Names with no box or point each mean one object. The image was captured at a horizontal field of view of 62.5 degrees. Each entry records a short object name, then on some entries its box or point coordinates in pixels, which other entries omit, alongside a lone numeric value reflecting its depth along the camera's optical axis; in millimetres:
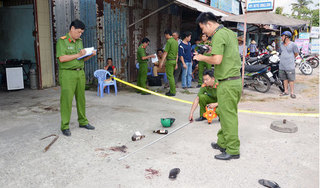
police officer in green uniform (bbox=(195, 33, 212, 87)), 9207
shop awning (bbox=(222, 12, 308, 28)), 9109
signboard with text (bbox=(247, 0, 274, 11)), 7328
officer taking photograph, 3439
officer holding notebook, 4340
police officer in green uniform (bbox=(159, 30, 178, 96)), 7617
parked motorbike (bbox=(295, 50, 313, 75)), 13516
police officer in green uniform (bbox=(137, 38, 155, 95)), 7845
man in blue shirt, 8641
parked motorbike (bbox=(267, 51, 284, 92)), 8656
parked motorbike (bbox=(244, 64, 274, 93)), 8500
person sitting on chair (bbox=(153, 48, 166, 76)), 9578
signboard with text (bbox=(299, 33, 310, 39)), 21034
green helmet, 4965
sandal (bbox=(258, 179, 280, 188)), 2936
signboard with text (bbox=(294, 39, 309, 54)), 20422
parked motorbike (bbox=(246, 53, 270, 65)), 9121
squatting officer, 4930
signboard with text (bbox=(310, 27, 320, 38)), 22844
